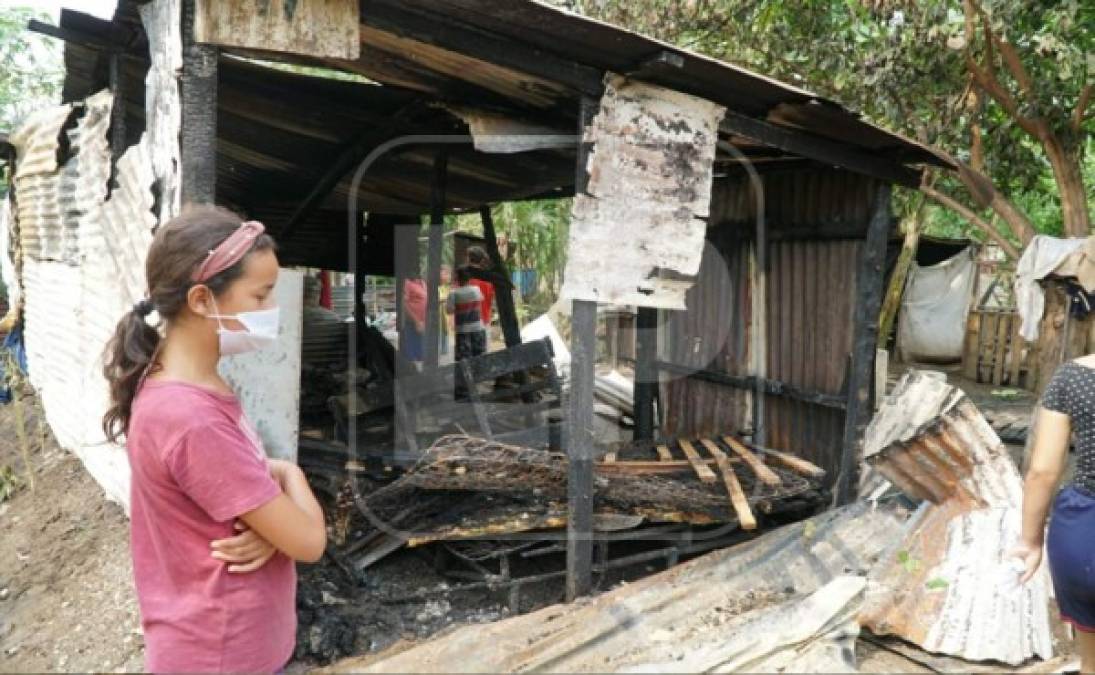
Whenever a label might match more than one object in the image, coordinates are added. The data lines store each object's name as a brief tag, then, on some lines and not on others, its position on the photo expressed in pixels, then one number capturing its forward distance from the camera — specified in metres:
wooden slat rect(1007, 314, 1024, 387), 13.20
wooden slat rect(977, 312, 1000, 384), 13.60
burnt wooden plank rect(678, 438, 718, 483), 4.92
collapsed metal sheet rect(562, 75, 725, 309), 3.95
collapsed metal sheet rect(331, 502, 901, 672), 3.27
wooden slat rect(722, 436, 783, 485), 4.90
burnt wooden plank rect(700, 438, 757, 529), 4.33
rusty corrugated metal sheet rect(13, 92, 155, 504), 3.77
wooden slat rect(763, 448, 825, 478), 5.22
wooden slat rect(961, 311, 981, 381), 13.86
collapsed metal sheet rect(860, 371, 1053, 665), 3.58
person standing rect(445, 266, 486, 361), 8.23
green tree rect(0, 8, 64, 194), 13.59
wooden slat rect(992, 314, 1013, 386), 13.37
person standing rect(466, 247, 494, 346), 8.05
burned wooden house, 3.37
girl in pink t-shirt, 1.68
